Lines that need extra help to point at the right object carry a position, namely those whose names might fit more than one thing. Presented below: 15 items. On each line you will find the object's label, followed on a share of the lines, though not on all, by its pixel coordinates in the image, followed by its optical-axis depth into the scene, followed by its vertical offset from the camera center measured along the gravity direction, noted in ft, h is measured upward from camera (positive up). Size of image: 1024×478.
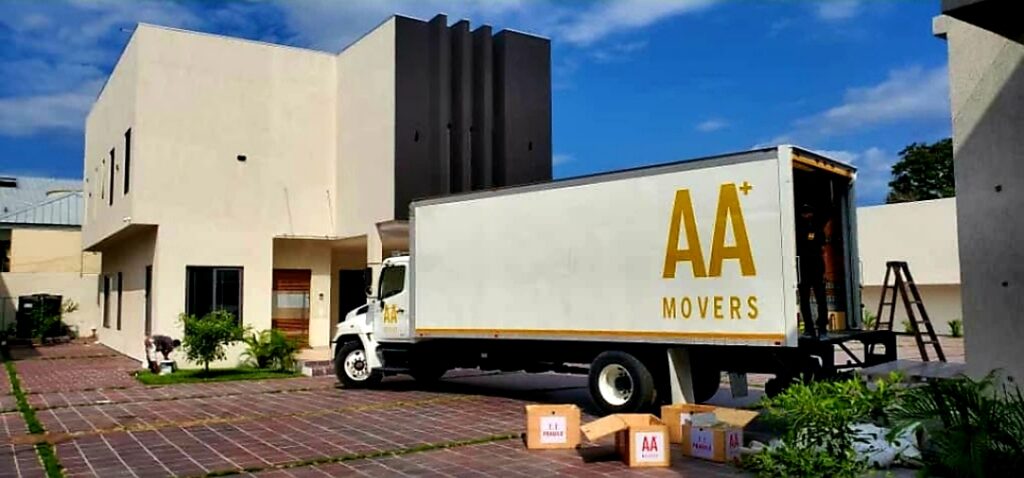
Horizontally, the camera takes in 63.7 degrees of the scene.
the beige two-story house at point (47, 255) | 100.63 +7.34
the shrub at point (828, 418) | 20.61 -3.02
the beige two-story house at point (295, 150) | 57.82 +11.31
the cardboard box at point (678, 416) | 28.84 -4.08
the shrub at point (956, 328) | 94.84 -3.53
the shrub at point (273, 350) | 58.65 -3.27
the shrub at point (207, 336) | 53.47 -2.05
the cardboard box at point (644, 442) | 25.59 -4.40
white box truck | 30.48 +1.01
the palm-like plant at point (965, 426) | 18.12 -2.94
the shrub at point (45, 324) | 95.25 -2.07
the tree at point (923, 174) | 164.86 +25.48
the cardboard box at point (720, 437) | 26.27 -4.45
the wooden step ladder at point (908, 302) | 43.78 -0.24
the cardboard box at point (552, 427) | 28.48 -4.36
